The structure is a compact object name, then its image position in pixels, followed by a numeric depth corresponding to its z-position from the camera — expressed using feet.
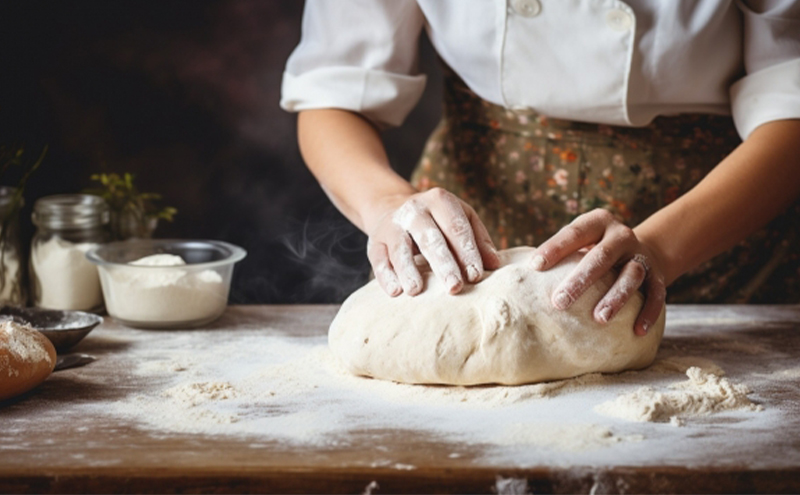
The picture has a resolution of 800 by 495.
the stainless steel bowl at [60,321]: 4.99
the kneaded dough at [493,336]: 4.35
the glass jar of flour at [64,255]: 5.91
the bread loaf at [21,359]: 4.07
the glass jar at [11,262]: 5.86
